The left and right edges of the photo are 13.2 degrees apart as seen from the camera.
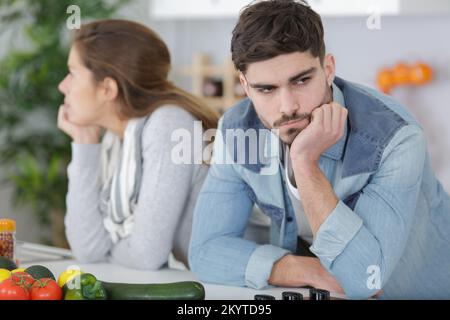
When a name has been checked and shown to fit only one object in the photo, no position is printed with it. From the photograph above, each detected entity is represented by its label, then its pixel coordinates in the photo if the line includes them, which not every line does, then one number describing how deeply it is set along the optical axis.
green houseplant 5.56
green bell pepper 3.06
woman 3.58
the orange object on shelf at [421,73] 5.12
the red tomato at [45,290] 3.03
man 3.17
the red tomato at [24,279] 3.04
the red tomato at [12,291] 3.00
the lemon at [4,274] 3.08
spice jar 3.43
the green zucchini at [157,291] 3.11
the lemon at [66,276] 3.08
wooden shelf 6.18
